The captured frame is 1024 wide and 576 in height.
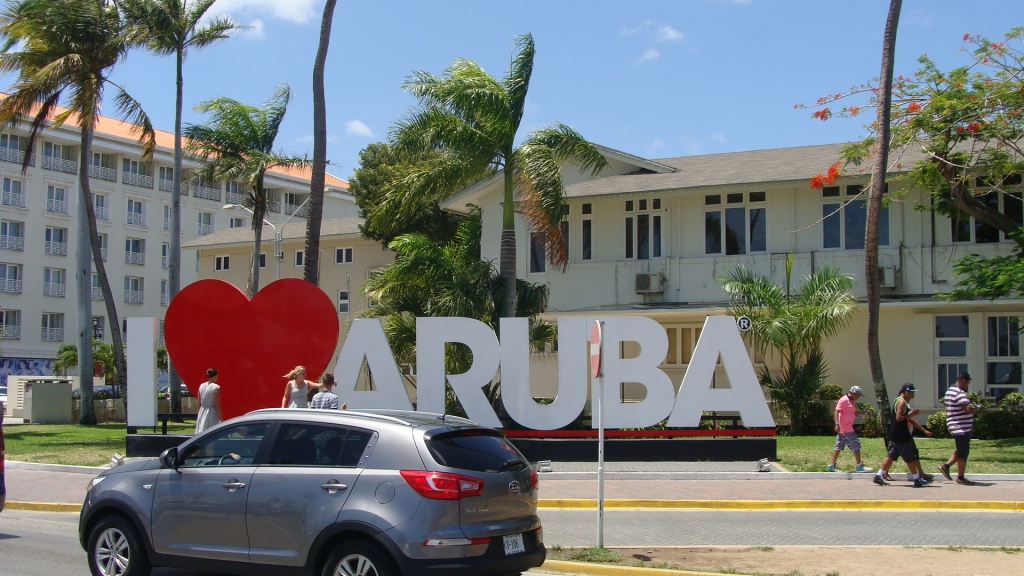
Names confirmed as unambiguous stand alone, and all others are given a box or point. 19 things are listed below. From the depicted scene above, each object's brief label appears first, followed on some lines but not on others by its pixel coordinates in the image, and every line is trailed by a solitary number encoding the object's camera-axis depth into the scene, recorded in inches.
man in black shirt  574.9
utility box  1213.7
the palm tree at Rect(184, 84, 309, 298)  1242.6
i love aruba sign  701.3
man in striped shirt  579.5
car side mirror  312.2
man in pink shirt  625.0
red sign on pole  407.5
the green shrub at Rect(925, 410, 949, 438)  855.1
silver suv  272.1
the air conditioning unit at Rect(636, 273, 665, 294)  1025.5
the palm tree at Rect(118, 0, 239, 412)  1107.3
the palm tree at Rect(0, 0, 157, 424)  996.6
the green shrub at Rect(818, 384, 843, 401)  932.0
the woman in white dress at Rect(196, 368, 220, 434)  631.8
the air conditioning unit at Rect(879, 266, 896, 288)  934.4
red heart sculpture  733.3
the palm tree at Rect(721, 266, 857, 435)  873.5
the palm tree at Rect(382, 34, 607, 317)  791.1
